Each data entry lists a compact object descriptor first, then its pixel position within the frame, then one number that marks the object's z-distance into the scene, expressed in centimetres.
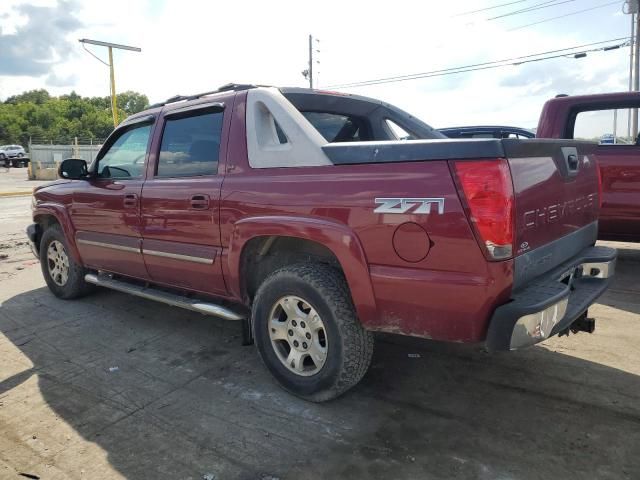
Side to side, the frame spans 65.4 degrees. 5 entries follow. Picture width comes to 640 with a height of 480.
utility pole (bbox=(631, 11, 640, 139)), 2064
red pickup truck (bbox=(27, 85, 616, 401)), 237
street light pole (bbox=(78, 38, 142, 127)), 2622
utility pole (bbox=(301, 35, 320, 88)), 3971
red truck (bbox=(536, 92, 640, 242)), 570
